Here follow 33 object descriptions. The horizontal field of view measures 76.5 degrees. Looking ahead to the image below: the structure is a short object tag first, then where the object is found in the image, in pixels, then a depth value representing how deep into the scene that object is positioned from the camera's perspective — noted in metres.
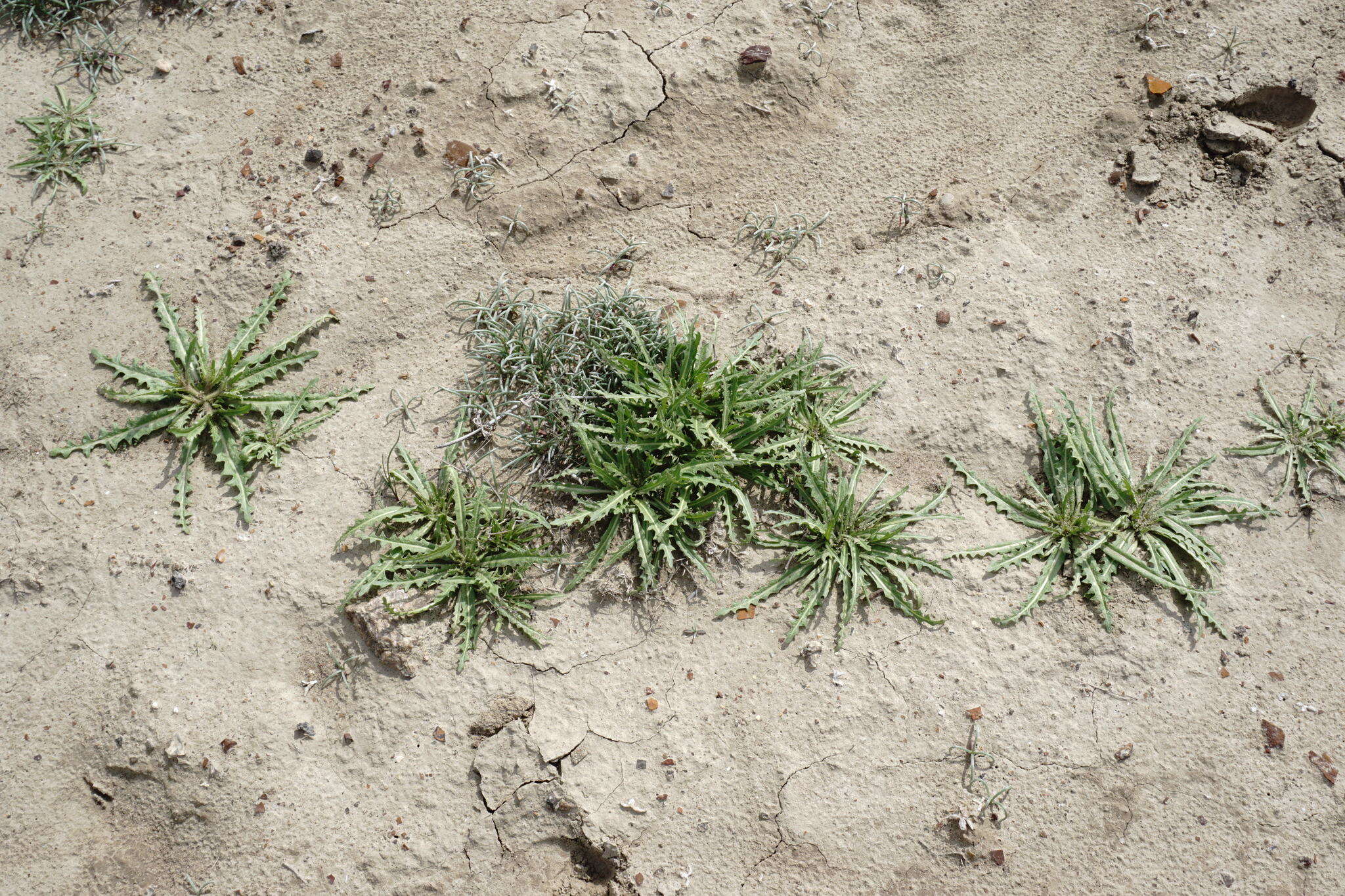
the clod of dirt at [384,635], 2.44
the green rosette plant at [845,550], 2.55
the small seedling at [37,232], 3.02
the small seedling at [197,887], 2.30
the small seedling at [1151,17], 3.30
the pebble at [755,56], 3.24
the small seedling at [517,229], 3.05
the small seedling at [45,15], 3.37
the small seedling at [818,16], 3.35
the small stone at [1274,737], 2.43
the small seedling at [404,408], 2.79
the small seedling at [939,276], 2.98
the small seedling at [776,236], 3.05
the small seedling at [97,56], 3.31
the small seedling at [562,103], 3.17
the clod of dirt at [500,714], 2.42
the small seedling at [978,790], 2.34
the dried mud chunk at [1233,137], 3.10
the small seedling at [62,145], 3.12
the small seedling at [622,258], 3.02
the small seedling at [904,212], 3.08
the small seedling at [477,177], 3.09
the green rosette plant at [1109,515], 2.59
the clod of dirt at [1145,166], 3.09
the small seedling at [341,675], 2.46
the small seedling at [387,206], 3.07
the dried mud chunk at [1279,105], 3.17
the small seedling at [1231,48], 3.22
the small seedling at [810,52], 3.30
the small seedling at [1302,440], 2.72
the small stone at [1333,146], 3.12
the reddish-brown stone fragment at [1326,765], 2.39
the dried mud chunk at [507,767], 2.36
